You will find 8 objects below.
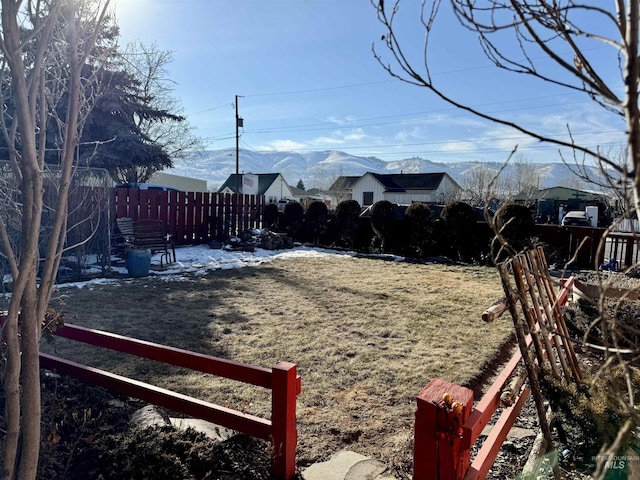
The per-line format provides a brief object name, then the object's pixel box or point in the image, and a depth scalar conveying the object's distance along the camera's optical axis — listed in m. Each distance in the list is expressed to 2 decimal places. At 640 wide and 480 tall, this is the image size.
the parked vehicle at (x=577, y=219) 17.05
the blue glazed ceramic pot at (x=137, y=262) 6.96
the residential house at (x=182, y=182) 34.00
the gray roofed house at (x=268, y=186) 39.83
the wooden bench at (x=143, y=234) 8.37
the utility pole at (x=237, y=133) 23.36
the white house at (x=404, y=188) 31.58
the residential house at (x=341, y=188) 39.59
